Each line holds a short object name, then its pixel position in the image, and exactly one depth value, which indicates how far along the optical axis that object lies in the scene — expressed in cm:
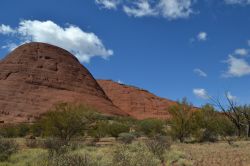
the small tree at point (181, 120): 2390
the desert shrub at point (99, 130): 2483
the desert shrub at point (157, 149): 1200
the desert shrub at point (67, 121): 1969
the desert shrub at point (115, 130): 2846
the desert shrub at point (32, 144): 1682
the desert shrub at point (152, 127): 2918
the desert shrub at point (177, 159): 1136
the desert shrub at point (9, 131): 2833
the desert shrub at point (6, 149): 1176
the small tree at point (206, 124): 2375
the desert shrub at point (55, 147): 1100
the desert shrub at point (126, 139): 1967
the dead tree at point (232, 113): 2333
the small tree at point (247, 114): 2321
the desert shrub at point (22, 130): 3010
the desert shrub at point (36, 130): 2726
